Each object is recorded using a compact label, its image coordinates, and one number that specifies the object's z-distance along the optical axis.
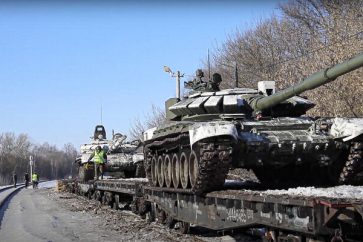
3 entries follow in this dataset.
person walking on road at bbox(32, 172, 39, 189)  48.66
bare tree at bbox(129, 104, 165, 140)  53.30
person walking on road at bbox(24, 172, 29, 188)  51.91
